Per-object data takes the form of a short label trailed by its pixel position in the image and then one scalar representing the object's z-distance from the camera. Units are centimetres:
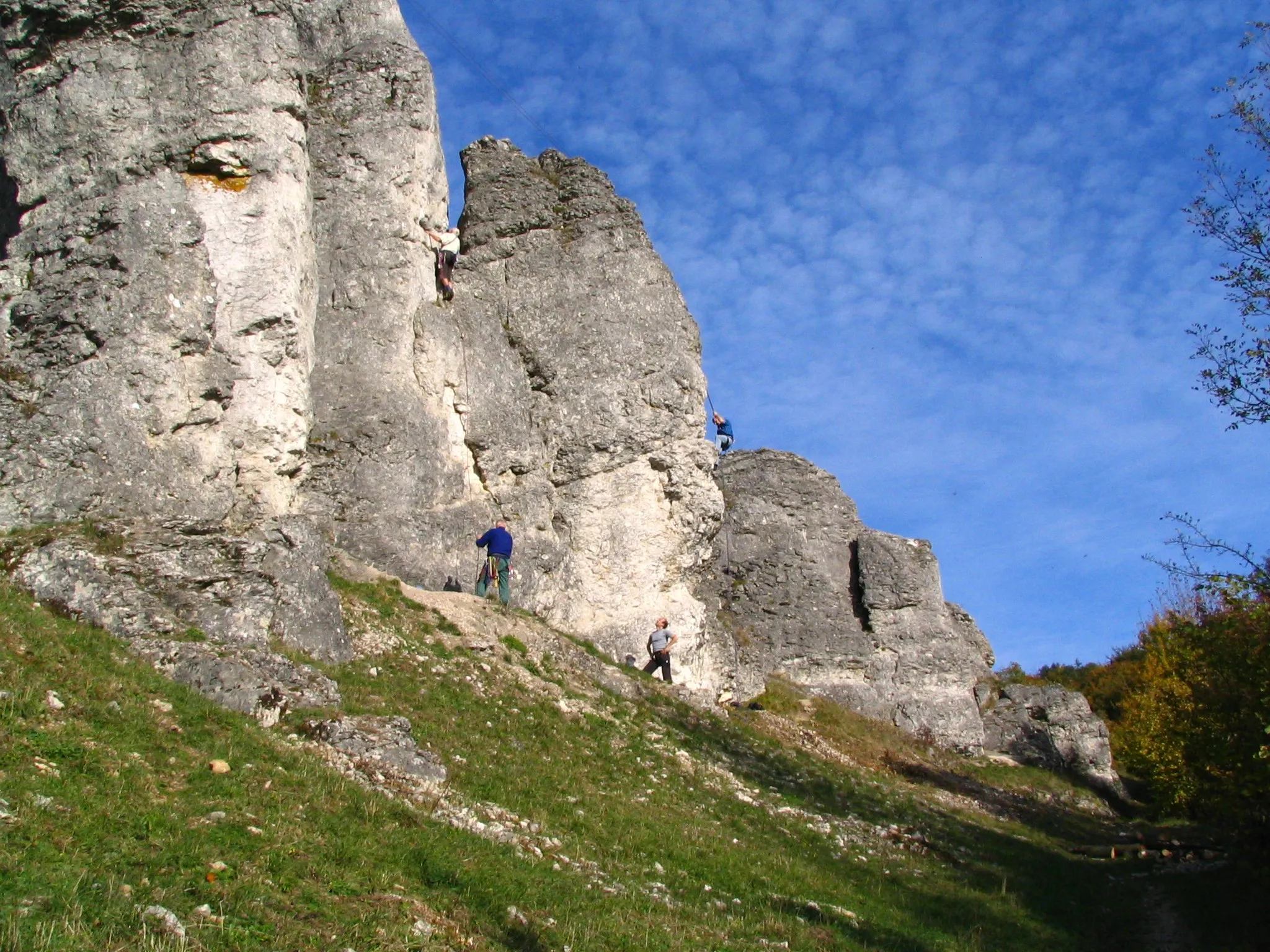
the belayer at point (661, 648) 2312
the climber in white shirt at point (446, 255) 2483
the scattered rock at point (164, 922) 571
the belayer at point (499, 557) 2009
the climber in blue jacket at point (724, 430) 3133
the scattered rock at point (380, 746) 1057
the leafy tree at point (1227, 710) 1446
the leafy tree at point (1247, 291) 1184
